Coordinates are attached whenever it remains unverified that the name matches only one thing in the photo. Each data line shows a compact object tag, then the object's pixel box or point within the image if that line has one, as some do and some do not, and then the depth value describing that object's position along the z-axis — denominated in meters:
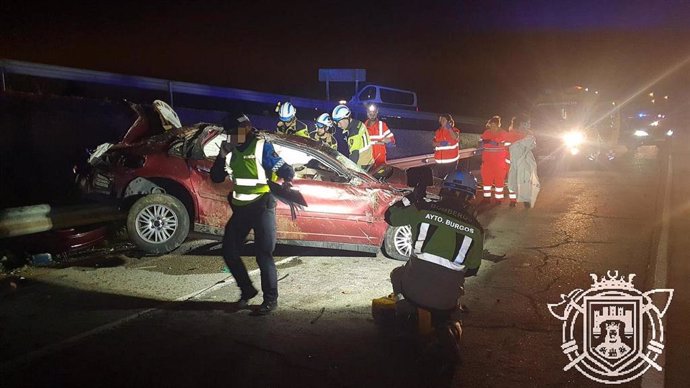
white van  22.72
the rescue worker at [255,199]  4.60
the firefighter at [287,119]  8.41
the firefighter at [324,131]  9.30
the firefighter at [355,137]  9.13
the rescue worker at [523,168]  10.23
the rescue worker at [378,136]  9.98
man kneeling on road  3.49
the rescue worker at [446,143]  10.31
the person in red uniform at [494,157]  10.16
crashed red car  6.32
